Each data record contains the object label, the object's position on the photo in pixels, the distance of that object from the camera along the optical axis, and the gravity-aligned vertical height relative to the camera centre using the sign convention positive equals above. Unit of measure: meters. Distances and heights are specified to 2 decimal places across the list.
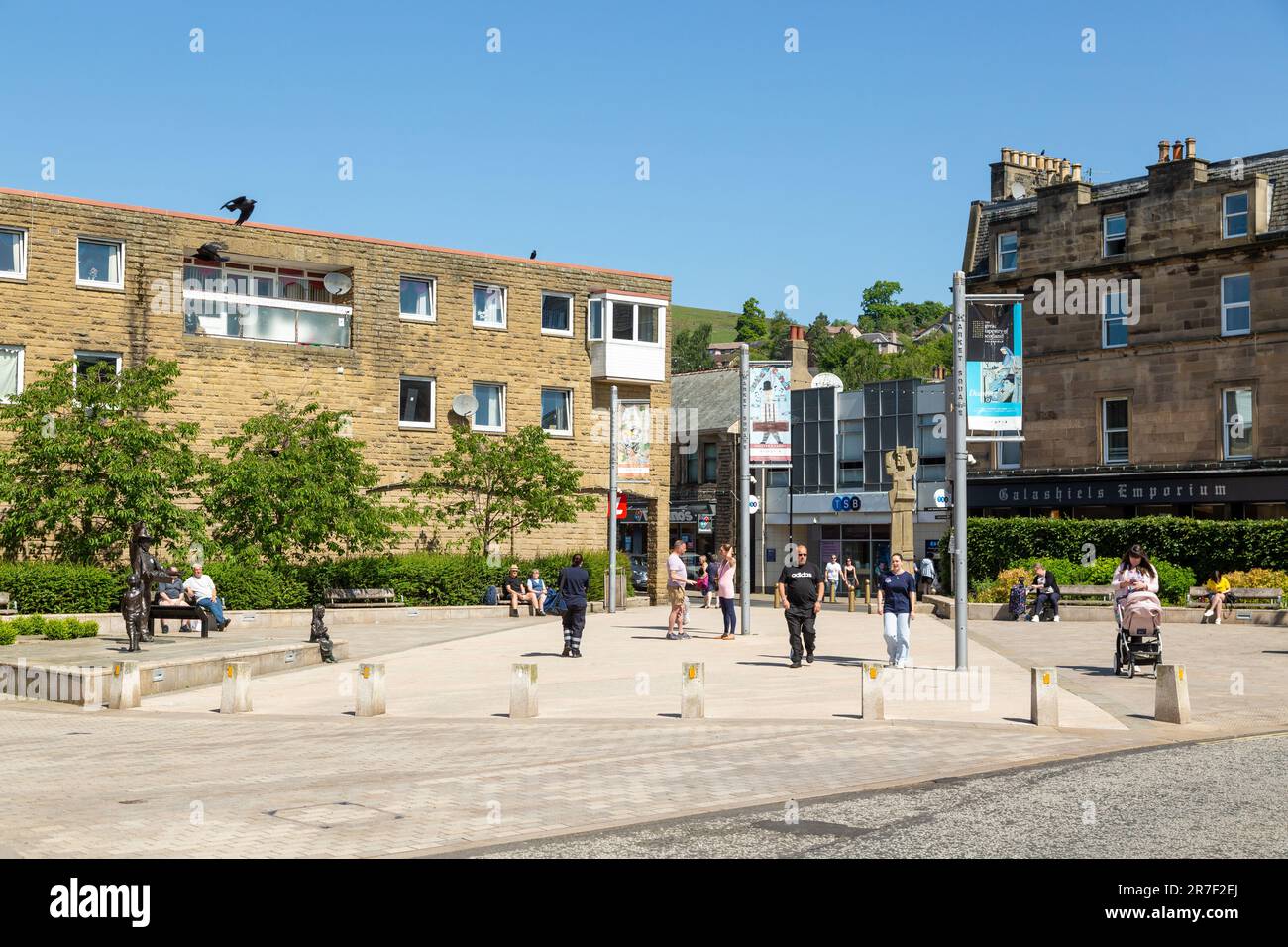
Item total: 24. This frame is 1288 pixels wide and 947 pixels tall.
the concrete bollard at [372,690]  17.20 -1.83
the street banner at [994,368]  20.97 +2.43
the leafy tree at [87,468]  31.75 +1.43
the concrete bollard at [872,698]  16.30 -1.78
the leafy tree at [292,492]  34.56 +0.97
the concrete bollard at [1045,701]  16.00 -1.77
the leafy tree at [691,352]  128.21 +16.34
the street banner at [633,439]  39.25 +2.62
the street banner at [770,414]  30.47 +2.53
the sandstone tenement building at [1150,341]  41.62 +5.88
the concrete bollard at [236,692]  17.56 -1.88
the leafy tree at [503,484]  40.00 +1.38
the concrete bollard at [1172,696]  16.27 -1.75
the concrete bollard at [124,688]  17.97 -1.89
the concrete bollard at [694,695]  16.42 -1.77
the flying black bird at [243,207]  38.16 +8.42
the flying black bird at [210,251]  37.22 +7.12
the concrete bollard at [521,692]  16.72 -1.78
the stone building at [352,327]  35.78 +5.59
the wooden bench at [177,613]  26.20 -1.43
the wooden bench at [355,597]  35.50 -1.52
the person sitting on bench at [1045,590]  34.91 -1.24
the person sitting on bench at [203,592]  28.22 -1.13
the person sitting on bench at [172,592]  28.55 -1.14
